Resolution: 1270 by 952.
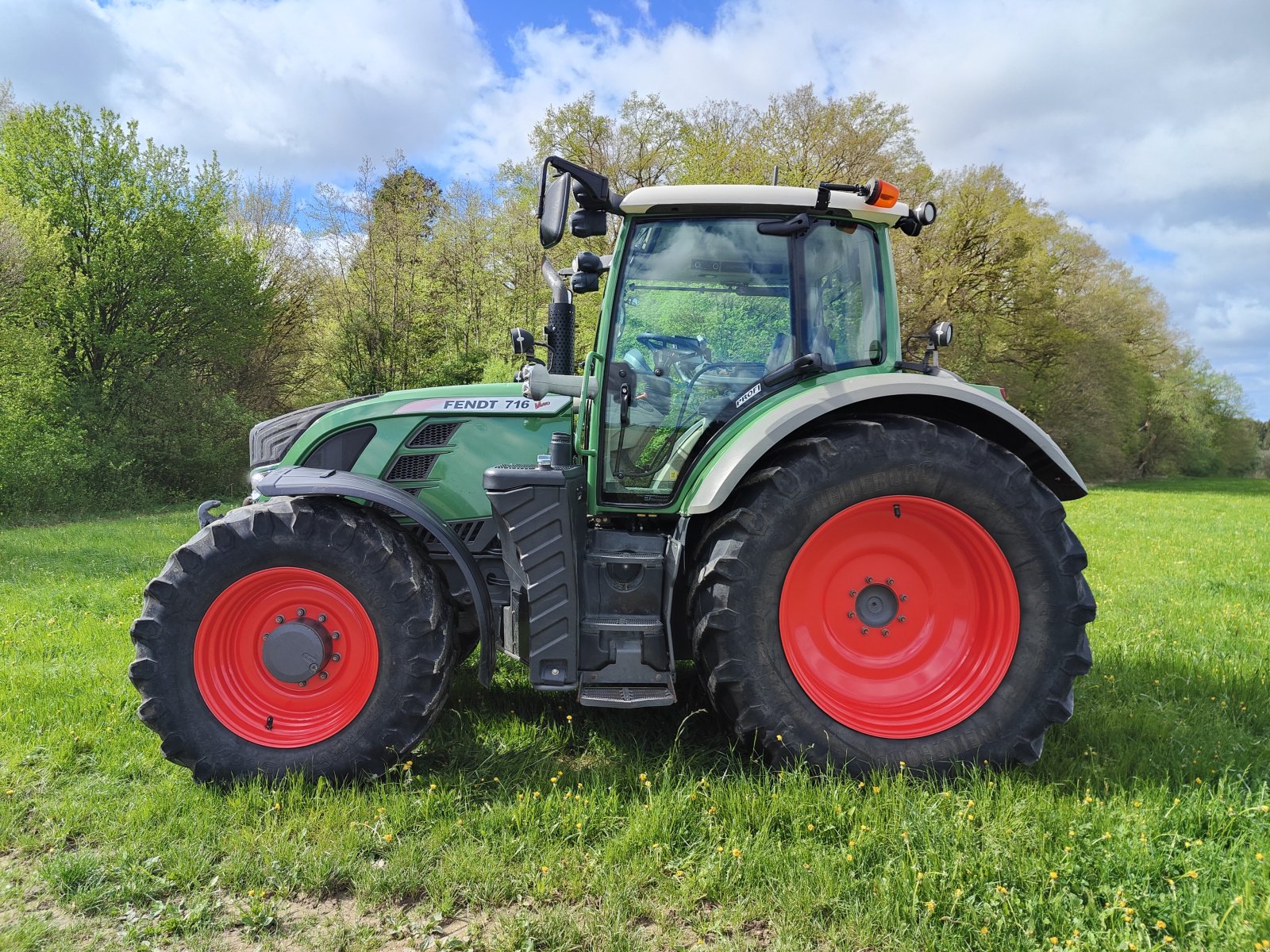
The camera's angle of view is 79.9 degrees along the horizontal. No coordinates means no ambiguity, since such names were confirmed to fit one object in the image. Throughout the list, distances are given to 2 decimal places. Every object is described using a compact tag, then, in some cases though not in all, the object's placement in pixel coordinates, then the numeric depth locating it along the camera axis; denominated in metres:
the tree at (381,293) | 21.67
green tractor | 2.89
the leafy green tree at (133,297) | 16.66
